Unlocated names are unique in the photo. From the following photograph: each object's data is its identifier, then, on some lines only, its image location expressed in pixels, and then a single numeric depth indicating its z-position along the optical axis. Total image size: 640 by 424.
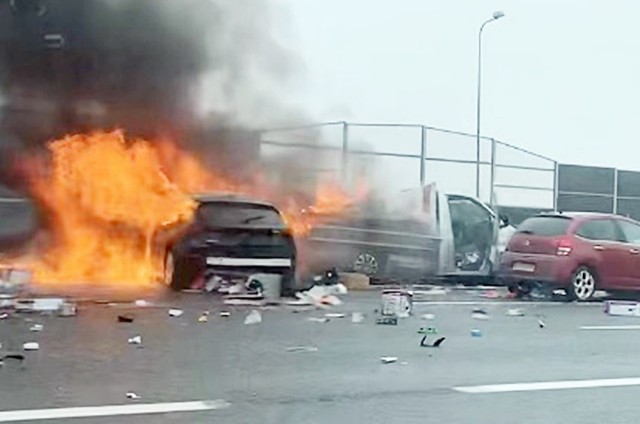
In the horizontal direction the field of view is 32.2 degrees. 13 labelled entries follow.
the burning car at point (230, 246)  14.88
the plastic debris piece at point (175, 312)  12.23
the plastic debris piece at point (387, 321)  12.04
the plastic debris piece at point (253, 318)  11.78
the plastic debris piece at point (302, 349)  9.44
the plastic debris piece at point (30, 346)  9.03
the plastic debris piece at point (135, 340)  9.62
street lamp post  24.93
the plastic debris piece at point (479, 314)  13.30
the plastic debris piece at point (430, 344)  10.06
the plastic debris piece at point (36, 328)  10.40
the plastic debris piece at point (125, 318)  11.41
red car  16.22
